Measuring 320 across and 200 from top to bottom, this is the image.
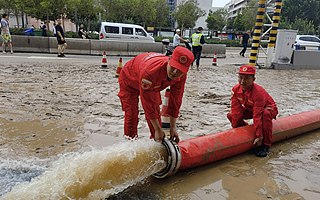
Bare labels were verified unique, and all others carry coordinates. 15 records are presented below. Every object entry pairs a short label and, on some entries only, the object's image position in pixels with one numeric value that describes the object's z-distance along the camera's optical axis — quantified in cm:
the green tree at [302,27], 4227
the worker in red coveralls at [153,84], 257
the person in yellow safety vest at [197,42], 1171
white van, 1844
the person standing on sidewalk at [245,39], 1925
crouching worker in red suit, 372
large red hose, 315
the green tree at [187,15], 4703
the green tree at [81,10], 2897
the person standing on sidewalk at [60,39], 1248
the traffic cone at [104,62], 1073
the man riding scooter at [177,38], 1195
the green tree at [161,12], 4775
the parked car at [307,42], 2390
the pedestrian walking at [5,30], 1227
